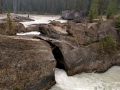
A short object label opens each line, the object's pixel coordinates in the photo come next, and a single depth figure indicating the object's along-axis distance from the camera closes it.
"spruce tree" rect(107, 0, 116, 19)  38.53
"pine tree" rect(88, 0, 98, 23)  34.69
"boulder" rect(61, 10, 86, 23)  64.00
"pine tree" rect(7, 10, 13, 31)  26.04
